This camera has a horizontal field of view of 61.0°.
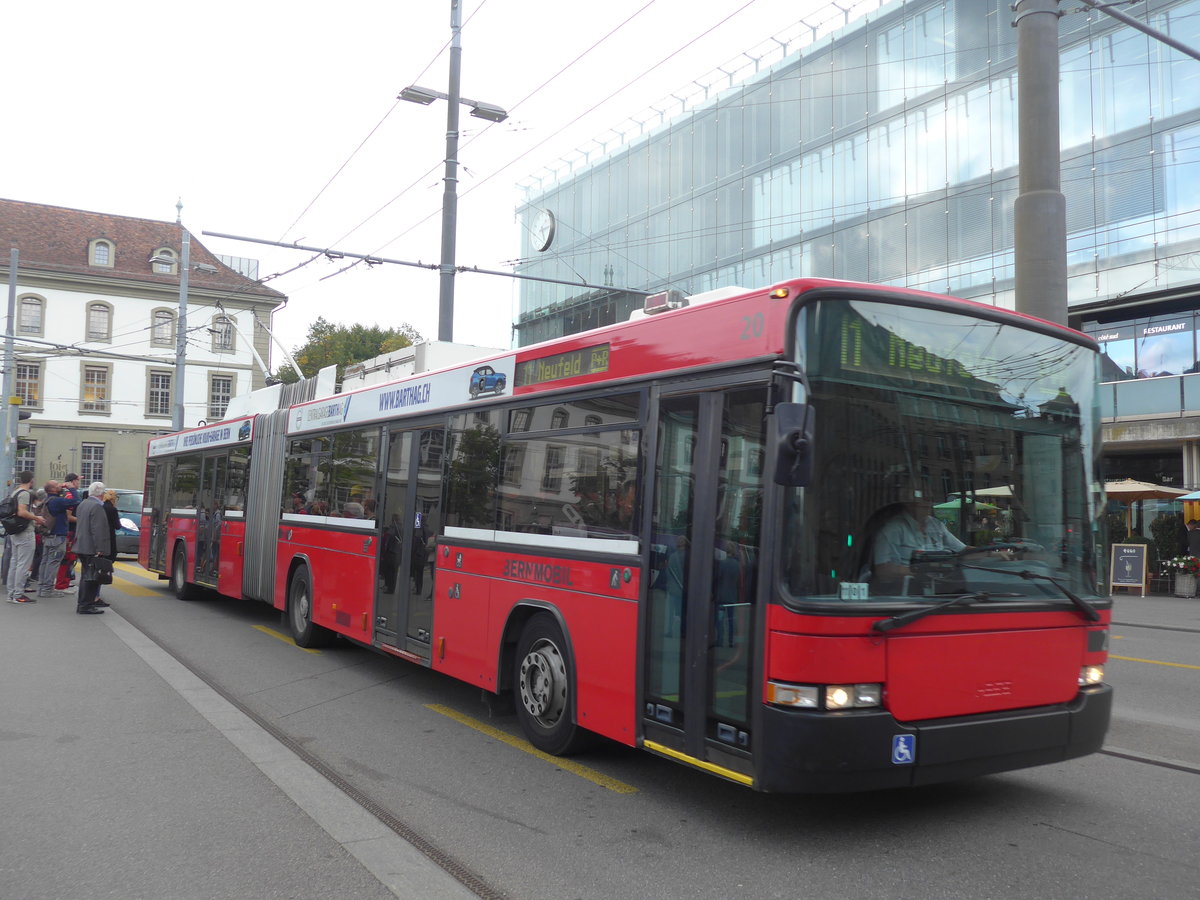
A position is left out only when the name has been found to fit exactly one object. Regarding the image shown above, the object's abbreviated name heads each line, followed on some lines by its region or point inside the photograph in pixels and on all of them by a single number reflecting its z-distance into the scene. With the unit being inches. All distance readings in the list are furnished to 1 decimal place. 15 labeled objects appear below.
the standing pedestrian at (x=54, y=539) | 612.7
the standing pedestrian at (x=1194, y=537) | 880.3
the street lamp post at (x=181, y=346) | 1186.0
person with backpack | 588.1
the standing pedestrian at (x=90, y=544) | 539.5
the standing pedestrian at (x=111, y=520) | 558.6
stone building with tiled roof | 2068.2
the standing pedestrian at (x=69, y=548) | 633.6
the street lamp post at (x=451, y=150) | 607.2
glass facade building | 975.0
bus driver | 182.9
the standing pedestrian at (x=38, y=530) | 621.0
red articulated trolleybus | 180.1
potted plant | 858.1
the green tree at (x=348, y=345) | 2412.5
